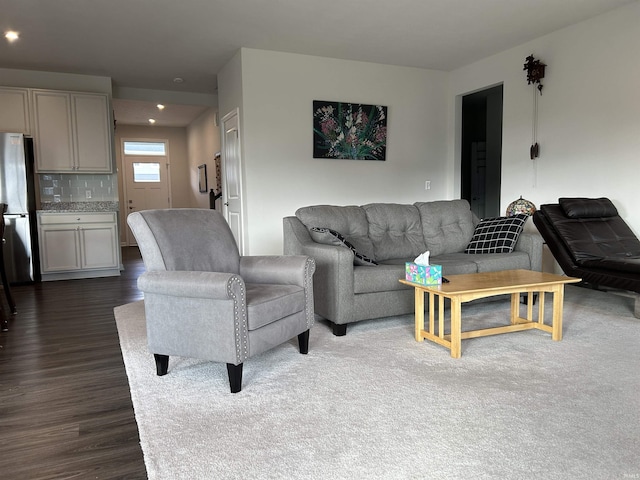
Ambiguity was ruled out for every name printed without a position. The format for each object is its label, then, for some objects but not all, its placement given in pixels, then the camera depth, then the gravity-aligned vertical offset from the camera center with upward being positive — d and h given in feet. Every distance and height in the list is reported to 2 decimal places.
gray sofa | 10.21 -1.19
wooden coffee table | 8.67 -1.84
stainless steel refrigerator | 17.16 +0.13
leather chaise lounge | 11.84 -1.03
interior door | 18.06 +1.34
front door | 32.96 +1.92
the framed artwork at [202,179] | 29.14 +1.91
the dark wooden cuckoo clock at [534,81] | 16.30 +4.37
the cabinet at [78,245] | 18.45 -1.45
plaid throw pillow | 12.59 -0.92
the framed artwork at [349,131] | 18.35 +3.08
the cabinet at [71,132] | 18.85 +3.31
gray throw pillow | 10.72 -0.83
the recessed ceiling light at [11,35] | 14.69 +5.76
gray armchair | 7.21 -1.49
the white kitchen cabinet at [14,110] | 18.17 +4.04
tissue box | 9.20 -1.43
